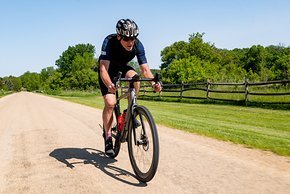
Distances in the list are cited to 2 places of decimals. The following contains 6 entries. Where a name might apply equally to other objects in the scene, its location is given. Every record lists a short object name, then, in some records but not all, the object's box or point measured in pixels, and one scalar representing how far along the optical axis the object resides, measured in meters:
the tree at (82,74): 77.56
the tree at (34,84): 185.25
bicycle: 3.68
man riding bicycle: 4.35
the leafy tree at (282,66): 64.89
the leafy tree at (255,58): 95.25
